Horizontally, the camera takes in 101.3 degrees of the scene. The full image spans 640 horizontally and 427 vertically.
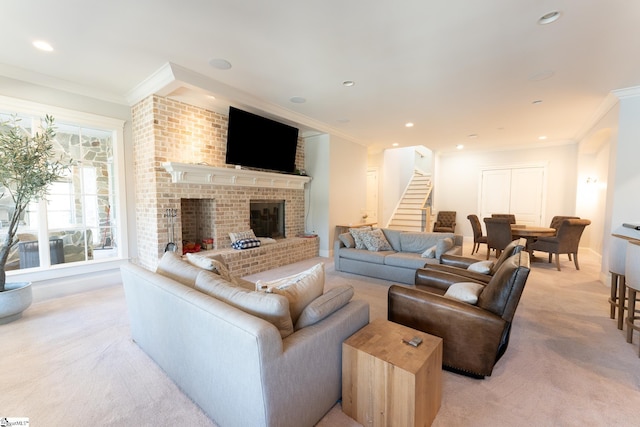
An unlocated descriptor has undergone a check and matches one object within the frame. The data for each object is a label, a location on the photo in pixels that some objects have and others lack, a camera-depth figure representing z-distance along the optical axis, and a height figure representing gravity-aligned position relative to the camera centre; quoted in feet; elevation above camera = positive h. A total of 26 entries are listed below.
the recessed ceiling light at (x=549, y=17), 7.07 +5.03
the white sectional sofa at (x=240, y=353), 3.97 -2.72
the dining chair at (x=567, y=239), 15.35 -2.33
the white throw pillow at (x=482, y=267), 8.98 -2.33
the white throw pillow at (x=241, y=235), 15.05 -2.11
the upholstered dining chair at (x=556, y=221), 19.11 -1.58
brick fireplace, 12.35 +1.22
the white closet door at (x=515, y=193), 23.40 +0.68
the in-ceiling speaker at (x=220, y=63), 9.77 +5.17
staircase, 25.49 -0.73
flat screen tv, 14.34 +3.42
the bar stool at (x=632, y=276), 7.30 -2.15
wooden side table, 4.32 -3.13
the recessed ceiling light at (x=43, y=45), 8.66 +5.16
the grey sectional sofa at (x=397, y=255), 12.84 -2.90
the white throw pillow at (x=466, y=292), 6.57 -2.39
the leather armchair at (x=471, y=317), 5.81 -2.79
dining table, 16.70 -2.08
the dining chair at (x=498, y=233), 16.55 -2.14
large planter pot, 8.76 -3.53
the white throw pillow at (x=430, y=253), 12.86 -2.62
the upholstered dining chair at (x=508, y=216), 20.00 -1.23
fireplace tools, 12.57 -1.26
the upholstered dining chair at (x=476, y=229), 19.69 -2.19
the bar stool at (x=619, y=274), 8.62 -2.53
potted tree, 8.70 +0.71
